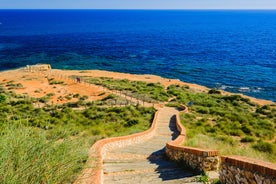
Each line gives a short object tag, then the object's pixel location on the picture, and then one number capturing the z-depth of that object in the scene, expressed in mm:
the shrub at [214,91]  41444
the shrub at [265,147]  14741
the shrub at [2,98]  30758
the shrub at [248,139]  17456
